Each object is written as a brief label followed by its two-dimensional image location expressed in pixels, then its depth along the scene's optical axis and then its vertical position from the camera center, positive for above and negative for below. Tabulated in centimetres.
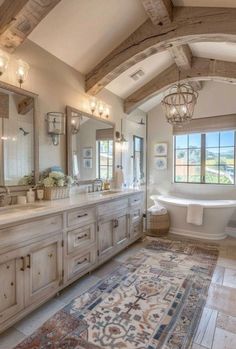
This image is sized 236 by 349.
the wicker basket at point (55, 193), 253 -32
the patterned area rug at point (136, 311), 167 -133
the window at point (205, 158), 459 +22
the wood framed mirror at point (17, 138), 219 +30
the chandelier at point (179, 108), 281 +79
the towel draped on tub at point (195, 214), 397 -87
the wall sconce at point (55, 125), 266 +52
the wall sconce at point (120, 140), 415 +51
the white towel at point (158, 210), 424 -85
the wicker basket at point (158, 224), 421 -111
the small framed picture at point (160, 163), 525 +10
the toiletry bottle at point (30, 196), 237 -33
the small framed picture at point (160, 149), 523 +44
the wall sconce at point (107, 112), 374 +95
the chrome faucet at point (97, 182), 349 -25
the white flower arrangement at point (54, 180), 251 -16
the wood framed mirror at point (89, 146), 299 +31
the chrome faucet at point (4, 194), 212 -28
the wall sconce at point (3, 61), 207 +100
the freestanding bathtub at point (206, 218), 396 -95
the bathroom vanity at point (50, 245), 170 -78
